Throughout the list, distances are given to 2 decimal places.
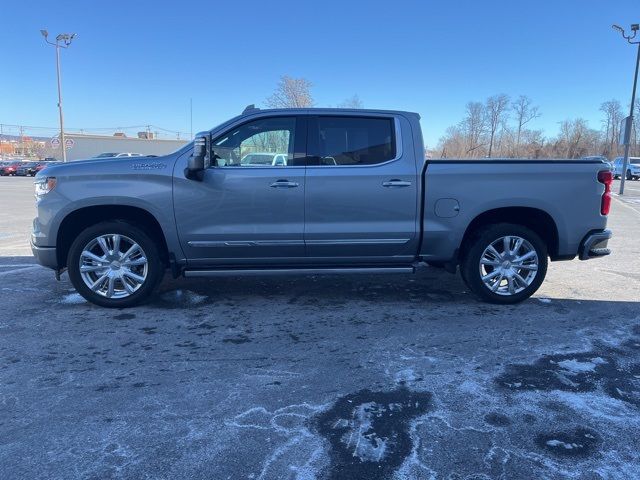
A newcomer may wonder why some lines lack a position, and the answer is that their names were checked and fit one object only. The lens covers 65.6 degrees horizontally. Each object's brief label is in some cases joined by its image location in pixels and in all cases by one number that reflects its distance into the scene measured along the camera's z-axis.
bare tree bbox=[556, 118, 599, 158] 73.08
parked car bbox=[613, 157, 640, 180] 39.63
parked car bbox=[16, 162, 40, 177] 44.91
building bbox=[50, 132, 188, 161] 56.28
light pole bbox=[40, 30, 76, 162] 33.50
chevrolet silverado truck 4.93
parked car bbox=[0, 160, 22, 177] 45.44
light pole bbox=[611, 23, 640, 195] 20.33
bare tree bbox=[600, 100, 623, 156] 78.44
